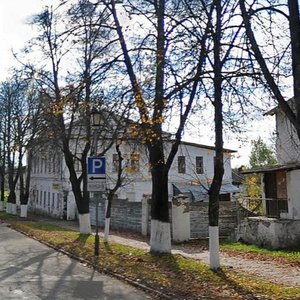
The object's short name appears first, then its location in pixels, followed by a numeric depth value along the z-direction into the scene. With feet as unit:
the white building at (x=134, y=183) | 102.56
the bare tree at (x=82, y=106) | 35.40
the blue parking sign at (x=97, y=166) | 38.81
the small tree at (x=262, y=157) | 101.56
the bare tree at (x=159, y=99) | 29.50
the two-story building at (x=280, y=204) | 47.01
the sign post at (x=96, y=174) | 38.50
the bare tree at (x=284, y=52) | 21.28
